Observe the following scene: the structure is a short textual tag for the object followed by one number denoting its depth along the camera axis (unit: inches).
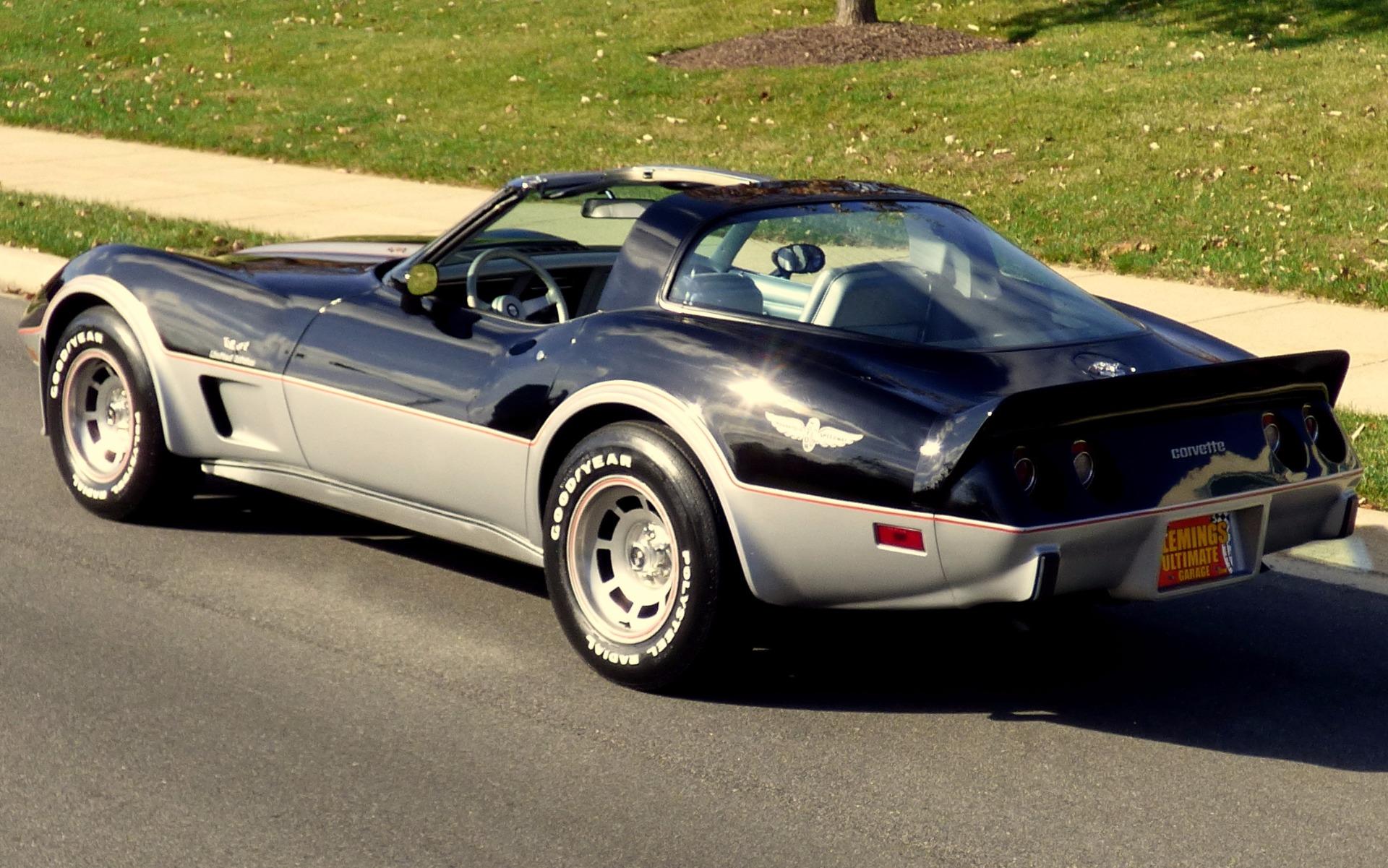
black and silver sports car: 182.5
